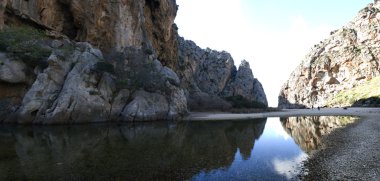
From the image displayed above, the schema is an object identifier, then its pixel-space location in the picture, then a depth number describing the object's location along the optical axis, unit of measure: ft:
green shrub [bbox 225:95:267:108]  305.57
